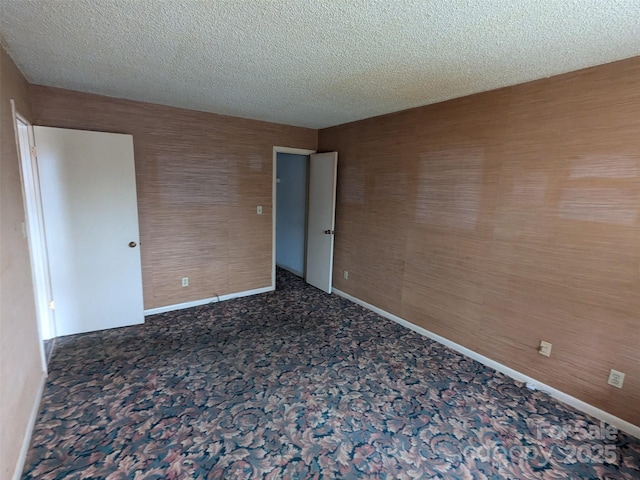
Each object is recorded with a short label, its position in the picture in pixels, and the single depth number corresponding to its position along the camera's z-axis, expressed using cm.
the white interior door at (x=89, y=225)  293
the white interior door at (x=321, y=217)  439
